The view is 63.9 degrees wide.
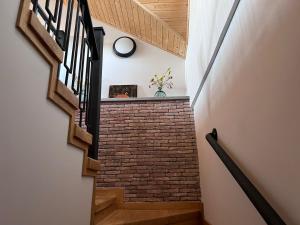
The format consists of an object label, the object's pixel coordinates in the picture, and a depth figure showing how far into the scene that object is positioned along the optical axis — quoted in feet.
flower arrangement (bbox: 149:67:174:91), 15.10
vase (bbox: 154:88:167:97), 13.98
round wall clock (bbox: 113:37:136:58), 16.11
